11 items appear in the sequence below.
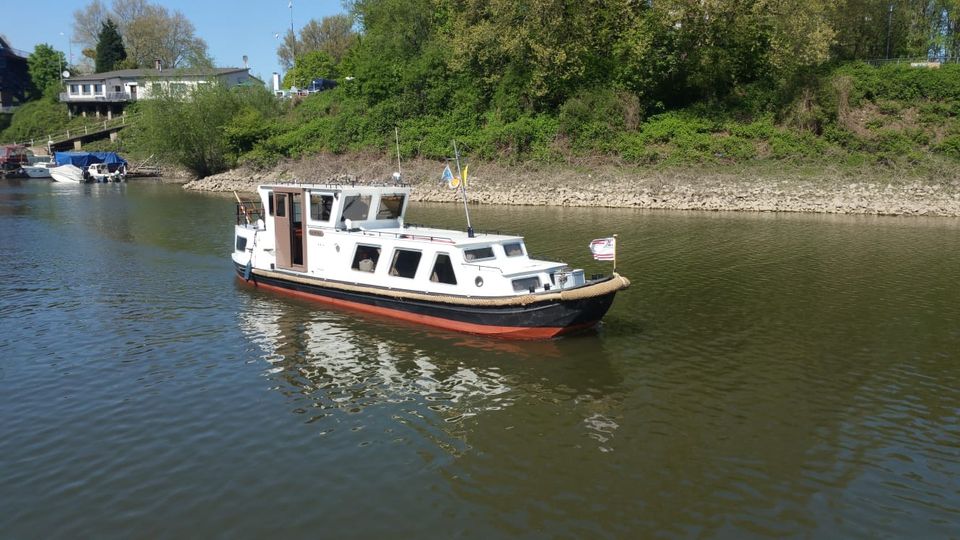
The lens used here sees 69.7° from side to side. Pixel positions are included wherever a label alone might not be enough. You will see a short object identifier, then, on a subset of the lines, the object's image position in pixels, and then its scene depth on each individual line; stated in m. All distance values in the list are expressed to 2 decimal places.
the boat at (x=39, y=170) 85.31
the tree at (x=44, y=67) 114.69
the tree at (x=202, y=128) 75.75
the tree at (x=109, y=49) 116.44
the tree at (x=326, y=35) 125.44
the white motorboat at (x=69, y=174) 79.88
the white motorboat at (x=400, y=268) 18.81
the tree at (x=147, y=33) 123.50
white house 102.94
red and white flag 18.62
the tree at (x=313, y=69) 105.94
